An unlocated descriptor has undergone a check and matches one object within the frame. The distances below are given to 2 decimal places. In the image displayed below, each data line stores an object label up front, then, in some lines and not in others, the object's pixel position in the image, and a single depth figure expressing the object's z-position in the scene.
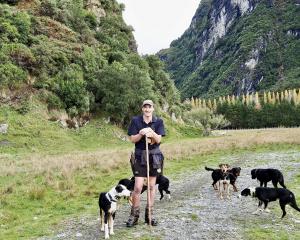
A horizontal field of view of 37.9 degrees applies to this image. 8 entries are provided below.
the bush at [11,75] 48.47
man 11.52
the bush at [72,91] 53.41
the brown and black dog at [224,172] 17.03
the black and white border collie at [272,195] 12.68
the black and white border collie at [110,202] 10.77
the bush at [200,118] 95.94
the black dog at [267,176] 17.39
